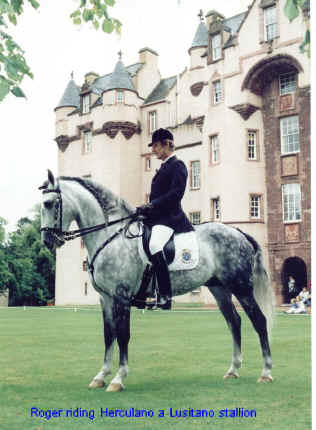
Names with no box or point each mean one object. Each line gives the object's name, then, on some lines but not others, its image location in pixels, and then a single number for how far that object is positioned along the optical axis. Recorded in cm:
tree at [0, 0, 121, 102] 607
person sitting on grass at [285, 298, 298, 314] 2778
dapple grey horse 764
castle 3400
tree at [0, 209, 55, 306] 5591
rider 771
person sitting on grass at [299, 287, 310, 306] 2766
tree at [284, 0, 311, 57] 519
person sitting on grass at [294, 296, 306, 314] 2739
